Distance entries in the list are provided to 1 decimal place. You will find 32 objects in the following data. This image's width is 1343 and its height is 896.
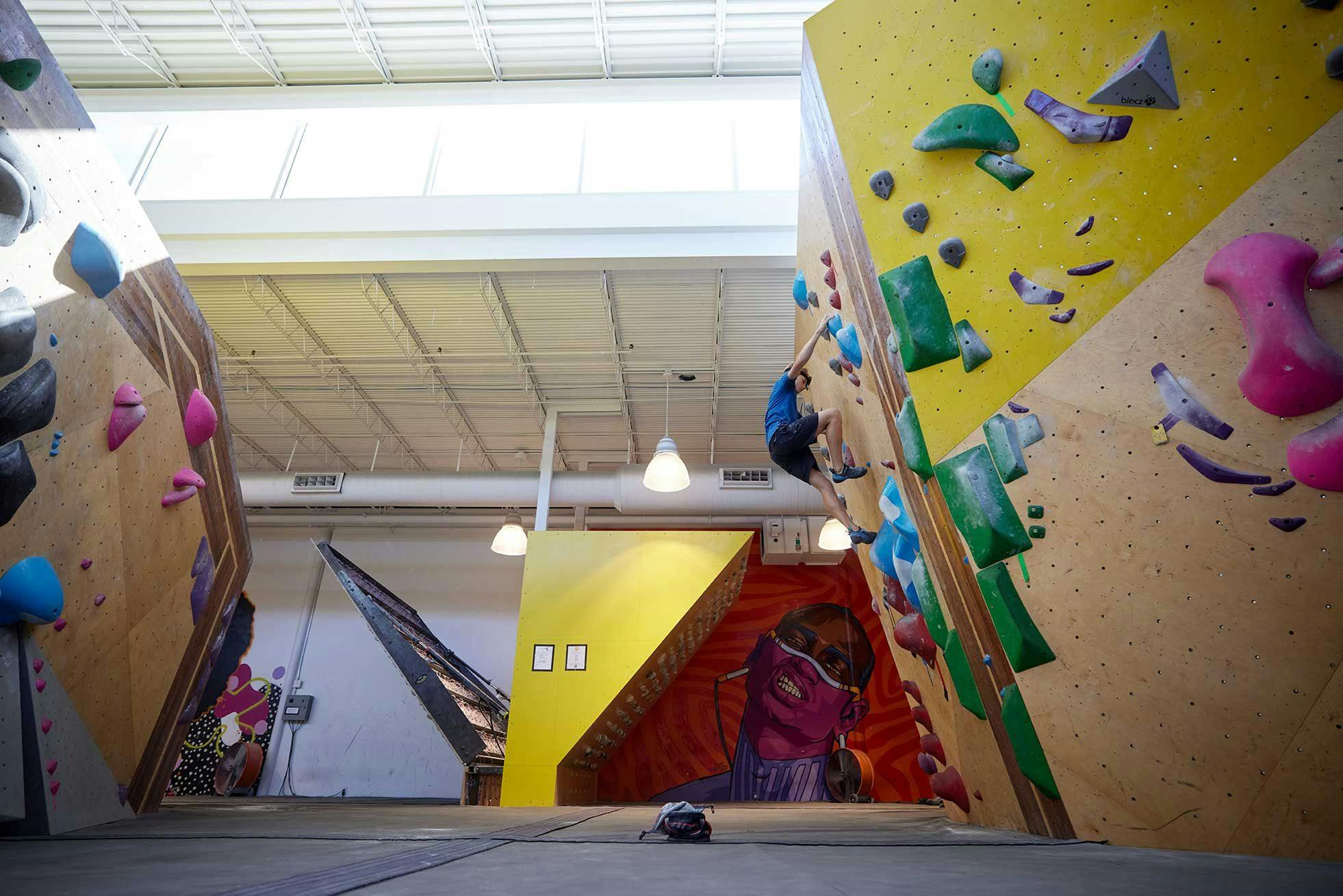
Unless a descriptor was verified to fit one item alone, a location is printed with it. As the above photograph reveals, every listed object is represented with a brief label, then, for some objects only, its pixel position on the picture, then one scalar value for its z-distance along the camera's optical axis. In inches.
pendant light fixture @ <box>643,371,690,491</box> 258.5
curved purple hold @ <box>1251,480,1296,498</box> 64.1
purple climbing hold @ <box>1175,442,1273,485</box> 65.9
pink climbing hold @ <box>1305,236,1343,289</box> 60.9
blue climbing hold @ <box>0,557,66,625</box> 86.4
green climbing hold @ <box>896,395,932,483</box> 99.1
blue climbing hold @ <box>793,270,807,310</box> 144.5
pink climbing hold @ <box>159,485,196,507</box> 118.2
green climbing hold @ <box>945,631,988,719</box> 103.0
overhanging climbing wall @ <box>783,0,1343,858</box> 63.9
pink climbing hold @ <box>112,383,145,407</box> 101.3
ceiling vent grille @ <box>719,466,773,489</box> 353.4
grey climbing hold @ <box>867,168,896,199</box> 99.0
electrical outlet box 419.5
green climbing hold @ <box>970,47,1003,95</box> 84.6
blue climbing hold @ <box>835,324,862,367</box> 118.6
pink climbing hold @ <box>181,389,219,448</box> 121.3
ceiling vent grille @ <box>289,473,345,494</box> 376.2
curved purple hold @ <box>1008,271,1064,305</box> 80.9
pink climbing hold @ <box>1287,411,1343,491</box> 60.6
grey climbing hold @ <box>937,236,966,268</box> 90.4
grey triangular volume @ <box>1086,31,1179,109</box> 71.0
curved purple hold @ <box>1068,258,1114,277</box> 76.4
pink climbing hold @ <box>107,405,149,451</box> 101.0
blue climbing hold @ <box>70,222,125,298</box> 90.8
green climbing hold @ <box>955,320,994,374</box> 88.7
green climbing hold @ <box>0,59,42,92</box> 77.4
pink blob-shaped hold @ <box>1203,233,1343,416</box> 60.9
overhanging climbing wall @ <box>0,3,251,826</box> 83.4
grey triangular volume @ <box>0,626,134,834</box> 92.3
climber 140.0
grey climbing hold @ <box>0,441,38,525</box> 82.6
